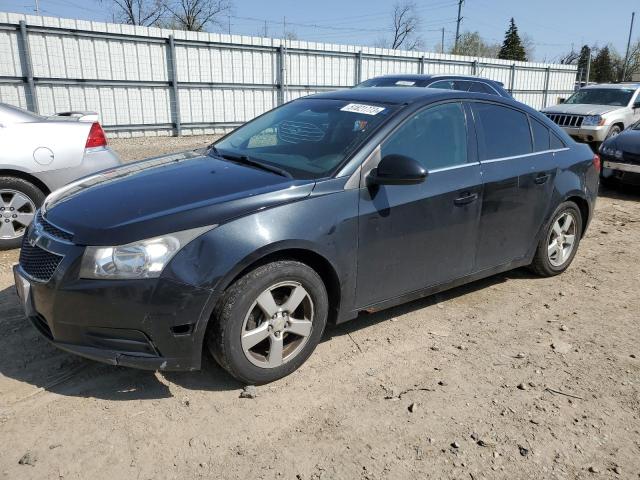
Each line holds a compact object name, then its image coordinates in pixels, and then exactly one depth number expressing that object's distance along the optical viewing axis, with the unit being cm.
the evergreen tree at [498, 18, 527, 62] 6238
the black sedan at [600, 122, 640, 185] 858
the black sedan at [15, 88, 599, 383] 269
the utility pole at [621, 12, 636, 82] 5768
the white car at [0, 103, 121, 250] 513
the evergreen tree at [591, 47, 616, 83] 6994
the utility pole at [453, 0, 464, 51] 6119
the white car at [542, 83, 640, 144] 1198
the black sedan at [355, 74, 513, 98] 988
